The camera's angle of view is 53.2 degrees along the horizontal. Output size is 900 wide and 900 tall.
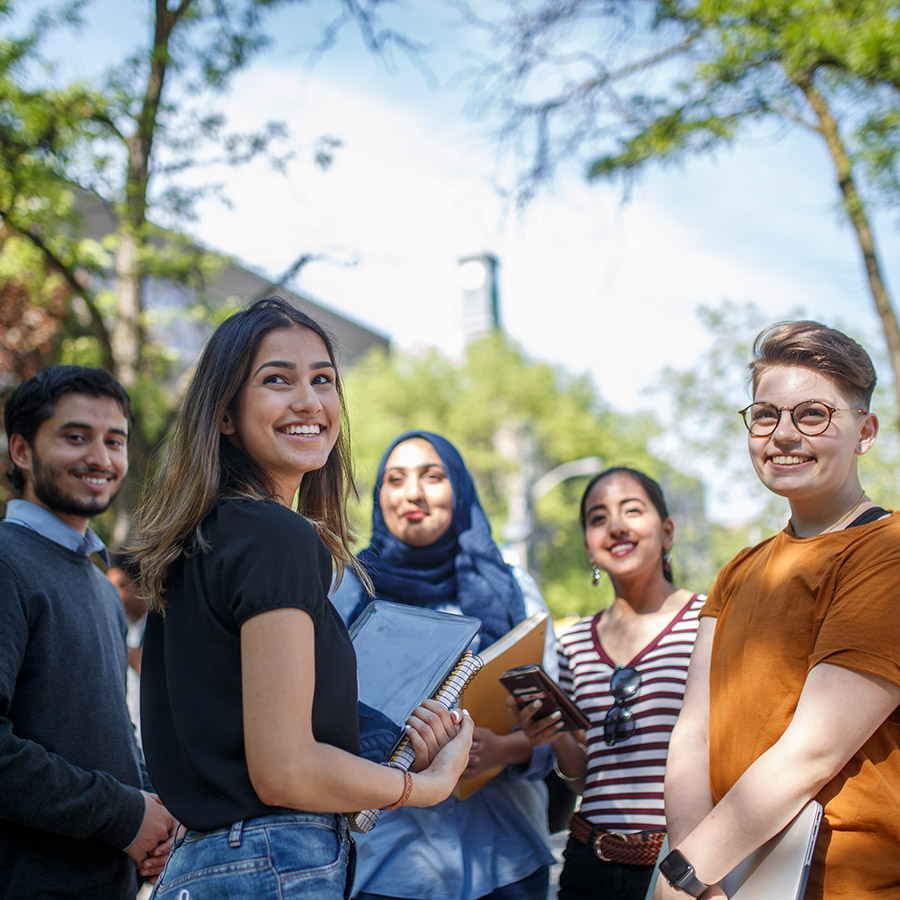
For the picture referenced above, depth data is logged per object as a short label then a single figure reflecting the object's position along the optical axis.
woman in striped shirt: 2.73
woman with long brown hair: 1.51
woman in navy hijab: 2.78
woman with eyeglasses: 1.77
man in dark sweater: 2.22
